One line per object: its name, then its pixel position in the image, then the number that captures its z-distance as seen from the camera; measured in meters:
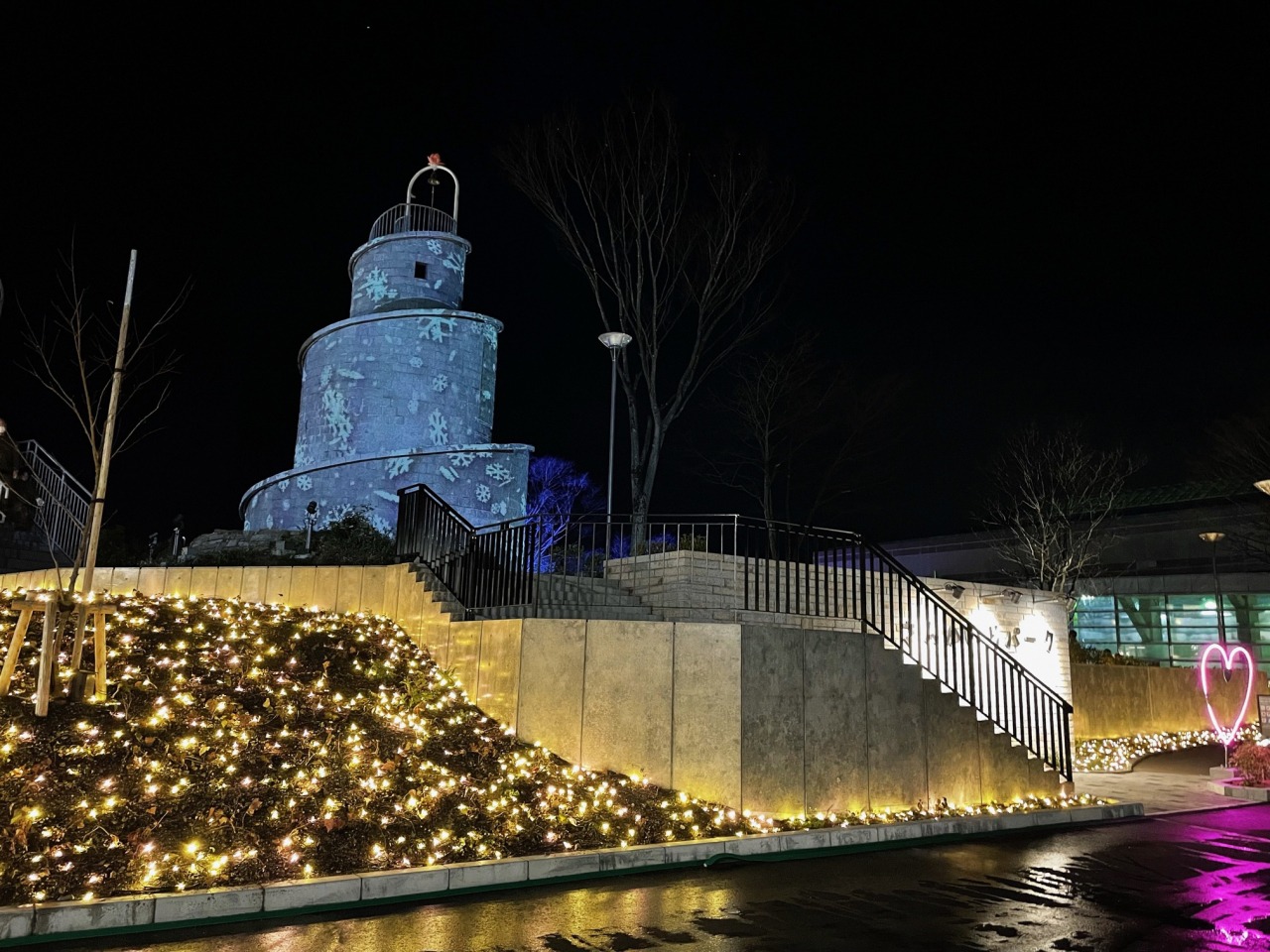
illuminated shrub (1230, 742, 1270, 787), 13.33
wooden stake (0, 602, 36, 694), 7.13
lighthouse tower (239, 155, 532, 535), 24.77
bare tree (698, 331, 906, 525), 26.23
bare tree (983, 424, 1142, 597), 27.86
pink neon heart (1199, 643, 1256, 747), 17.23
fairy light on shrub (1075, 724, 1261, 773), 16.89
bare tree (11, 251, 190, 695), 7.82
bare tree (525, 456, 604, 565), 42.86
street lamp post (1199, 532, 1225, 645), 23.58
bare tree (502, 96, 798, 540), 18.25
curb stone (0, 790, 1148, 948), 5.23
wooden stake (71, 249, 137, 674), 7.64
